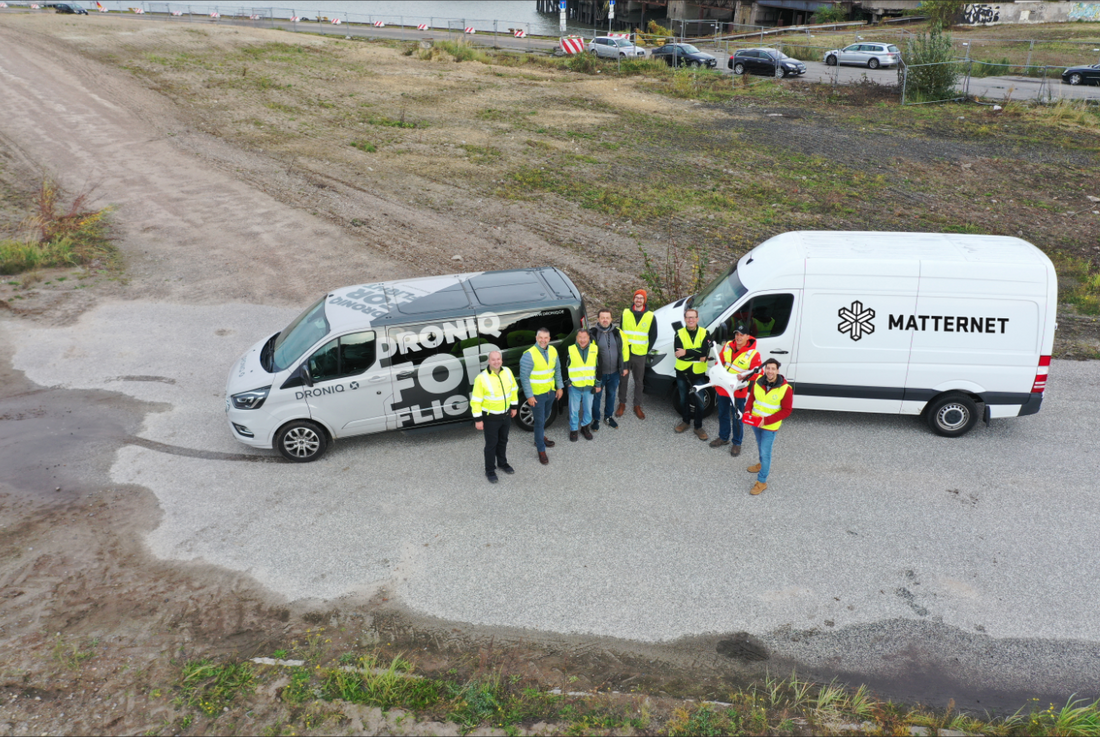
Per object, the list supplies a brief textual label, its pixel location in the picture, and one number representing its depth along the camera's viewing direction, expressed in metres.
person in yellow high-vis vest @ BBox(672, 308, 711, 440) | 9.48
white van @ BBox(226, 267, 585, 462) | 8.89
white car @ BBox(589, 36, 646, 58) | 39.38
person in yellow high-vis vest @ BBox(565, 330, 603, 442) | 9.06
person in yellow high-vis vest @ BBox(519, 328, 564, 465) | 8.75
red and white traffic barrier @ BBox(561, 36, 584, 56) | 40.06
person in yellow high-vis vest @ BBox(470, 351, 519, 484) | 8.32
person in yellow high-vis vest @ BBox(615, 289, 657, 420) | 9.71
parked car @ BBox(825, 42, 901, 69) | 37.38
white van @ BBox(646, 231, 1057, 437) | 9.05
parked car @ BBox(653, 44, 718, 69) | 37.19
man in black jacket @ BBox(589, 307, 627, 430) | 9.41
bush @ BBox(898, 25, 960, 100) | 27.59
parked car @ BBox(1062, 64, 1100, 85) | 31.11
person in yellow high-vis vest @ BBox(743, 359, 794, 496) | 8.21
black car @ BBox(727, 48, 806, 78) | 34.34
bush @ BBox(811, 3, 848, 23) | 56.47
